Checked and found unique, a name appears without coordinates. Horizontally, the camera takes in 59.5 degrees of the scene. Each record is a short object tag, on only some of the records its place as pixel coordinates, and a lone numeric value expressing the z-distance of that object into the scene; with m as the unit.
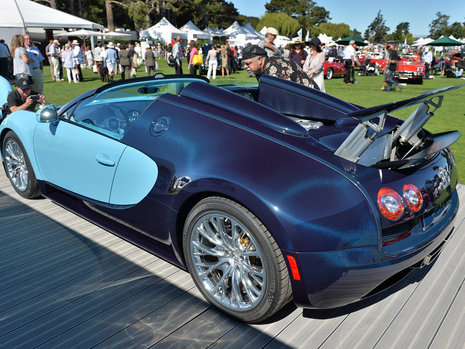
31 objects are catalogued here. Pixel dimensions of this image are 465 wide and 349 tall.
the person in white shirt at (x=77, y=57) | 17.14
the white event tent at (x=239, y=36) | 38.04
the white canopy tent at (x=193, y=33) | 36.39
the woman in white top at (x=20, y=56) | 9.48
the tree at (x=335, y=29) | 123.11
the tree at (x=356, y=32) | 180.65
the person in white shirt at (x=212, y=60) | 18.28
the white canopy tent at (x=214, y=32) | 43.83
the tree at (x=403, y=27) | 169.14
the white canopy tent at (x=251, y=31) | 39.39
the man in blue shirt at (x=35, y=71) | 9.98
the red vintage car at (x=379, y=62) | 24.25
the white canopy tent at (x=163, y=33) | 38.47
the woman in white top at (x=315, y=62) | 8.66
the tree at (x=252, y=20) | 126.82
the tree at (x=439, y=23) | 161.74
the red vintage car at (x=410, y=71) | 18.16
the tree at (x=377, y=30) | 153.77
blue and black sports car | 2.09
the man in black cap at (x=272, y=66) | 4.61
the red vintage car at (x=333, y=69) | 21.52
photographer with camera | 5.54
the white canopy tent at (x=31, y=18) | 18.08
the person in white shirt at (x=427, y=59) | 24.35
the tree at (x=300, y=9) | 123.56
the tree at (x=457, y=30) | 125.11
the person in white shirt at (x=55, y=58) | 17.92
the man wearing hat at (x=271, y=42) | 8.12
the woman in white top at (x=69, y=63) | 16.95
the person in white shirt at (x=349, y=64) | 18.17
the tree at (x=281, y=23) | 92.56
